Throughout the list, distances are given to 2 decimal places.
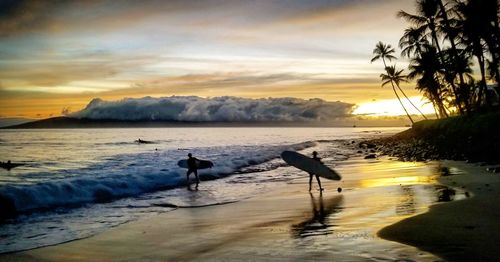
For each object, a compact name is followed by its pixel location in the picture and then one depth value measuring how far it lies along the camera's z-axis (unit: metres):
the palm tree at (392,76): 56.06
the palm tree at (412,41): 37.44
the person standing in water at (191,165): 22.64
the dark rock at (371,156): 32.22
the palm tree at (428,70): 43.47
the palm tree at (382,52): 56.28
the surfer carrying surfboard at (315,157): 17.55
